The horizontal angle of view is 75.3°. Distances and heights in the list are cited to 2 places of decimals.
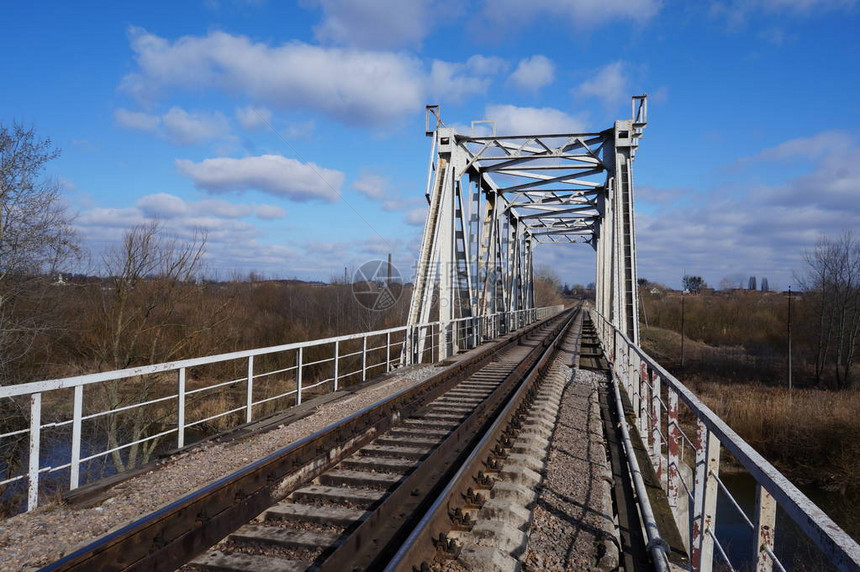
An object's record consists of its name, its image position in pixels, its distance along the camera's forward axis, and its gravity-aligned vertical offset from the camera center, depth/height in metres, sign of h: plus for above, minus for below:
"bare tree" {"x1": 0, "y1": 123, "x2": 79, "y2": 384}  13.87 +0.99
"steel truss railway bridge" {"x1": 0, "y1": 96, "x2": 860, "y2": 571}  3.00 -0.64
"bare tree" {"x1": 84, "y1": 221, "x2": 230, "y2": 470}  16.52 -0.74
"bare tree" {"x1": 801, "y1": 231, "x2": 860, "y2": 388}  31.52 -0.28
